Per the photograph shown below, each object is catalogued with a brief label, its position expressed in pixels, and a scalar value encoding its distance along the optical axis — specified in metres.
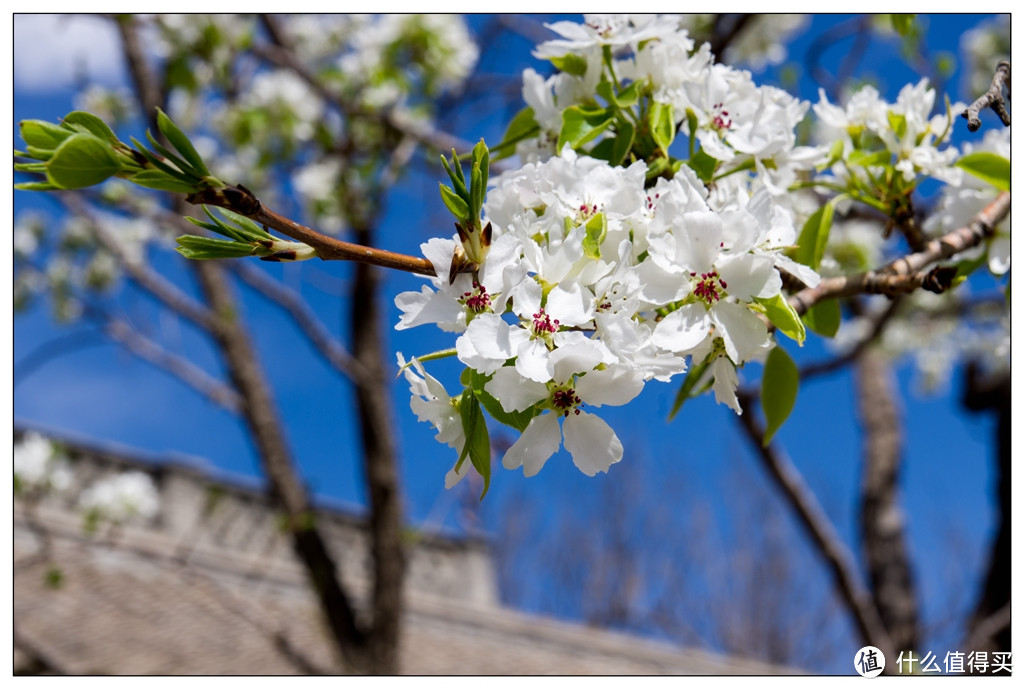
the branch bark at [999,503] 4.81
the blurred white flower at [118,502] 4.34
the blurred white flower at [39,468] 3.92
